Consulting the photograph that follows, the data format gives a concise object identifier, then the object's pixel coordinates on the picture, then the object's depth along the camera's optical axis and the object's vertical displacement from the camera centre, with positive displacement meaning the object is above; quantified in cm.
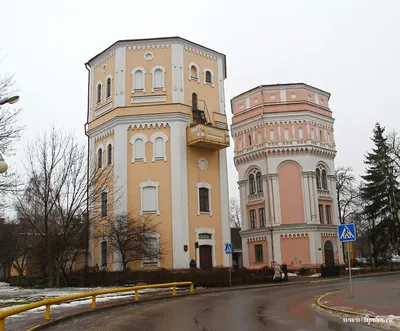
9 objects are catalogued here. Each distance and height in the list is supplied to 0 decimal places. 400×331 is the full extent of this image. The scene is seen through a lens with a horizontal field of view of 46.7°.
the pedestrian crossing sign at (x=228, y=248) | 2780 +102
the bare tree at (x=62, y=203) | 3133 +469
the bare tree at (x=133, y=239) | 3059 +193
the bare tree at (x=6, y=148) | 2128 +565
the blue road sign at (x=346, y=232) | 1847 +115
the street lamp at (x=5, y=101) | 1140 +450
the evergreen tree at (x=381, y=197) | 4872 +675
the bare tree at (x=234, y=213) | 9506 +1068
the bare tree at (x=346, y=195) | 5691 +817
